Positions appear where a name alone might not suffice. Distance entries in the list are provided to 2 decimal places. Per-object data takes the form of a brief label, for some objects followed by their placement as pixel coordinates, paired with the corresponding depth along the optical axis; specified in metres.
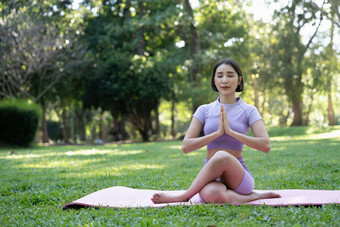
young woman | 3.63
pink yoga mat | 3.73
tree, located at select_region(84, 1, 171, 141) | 21.19
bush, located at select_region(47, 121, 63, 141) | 41.09
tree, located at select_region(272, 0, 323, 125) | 22.86
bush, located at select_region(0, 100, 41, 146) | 16.53
